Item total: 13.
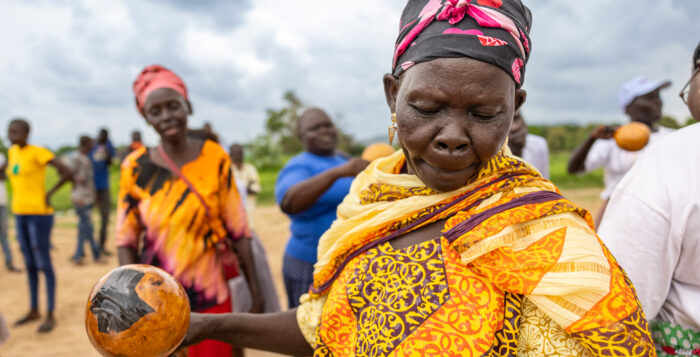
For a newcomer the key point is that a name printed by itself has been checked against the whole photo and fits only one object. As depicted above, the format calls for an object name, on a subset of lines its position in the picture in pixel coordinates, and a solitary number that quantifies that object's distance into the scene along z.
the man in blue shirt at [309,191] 3.18
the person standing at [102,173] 8.53
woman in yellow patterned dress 1.00
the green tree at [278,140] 26.36
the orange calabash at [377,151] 2.69
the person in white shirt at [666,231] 1.36
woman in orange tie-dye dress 2.62
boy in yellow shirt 5.06
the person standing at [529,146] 3.49
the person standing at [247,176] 7.34
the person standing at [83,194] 7.66
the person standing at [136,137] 9.61
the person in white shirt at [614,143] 4.11
